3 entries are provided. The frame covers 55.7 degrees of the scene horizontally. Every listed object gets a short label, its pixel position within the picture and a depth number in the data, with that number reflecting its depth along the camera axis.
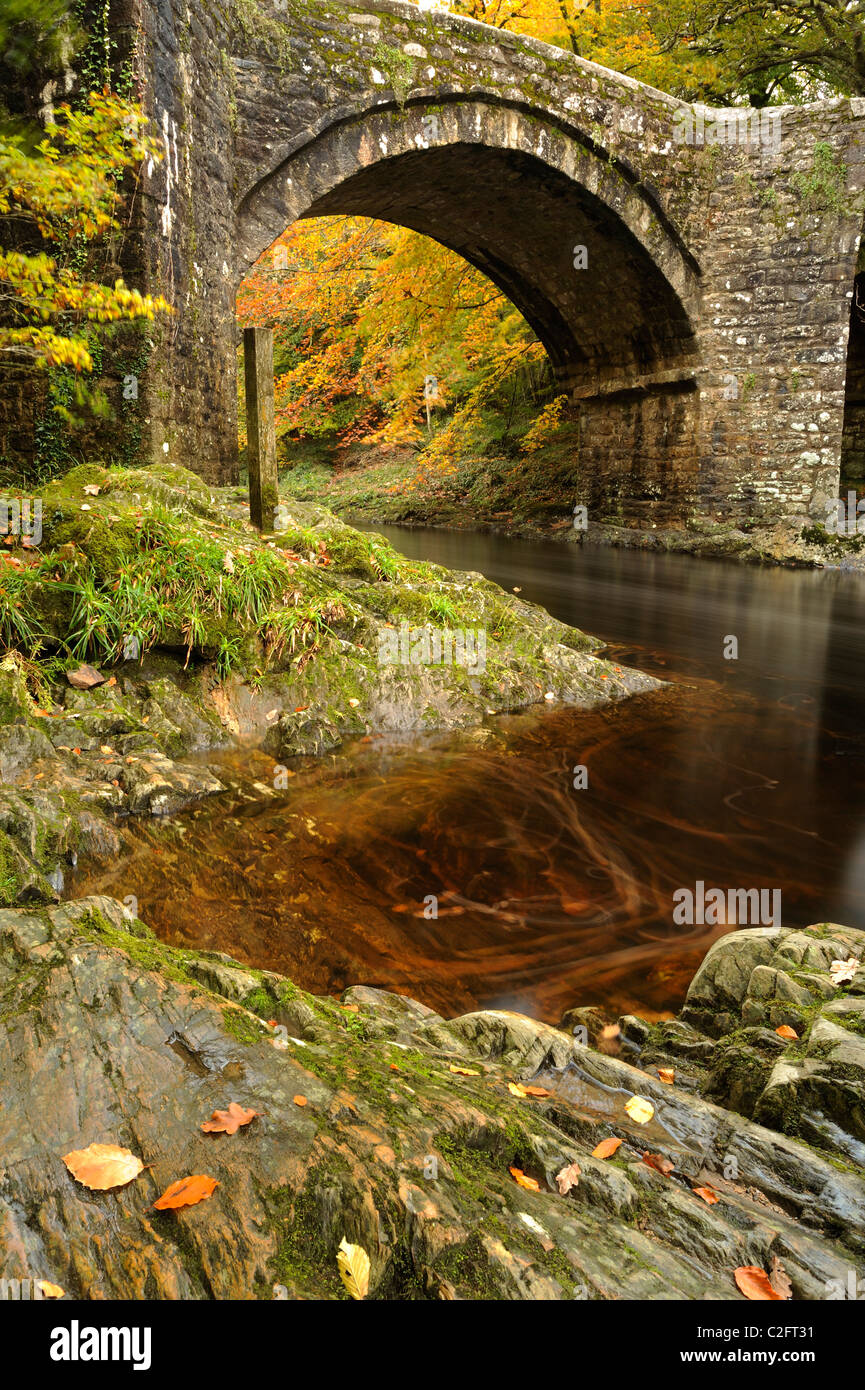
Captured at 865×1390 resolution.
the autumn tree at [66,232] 3.87
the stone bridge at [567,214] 6.88
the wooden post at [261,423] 5.25
